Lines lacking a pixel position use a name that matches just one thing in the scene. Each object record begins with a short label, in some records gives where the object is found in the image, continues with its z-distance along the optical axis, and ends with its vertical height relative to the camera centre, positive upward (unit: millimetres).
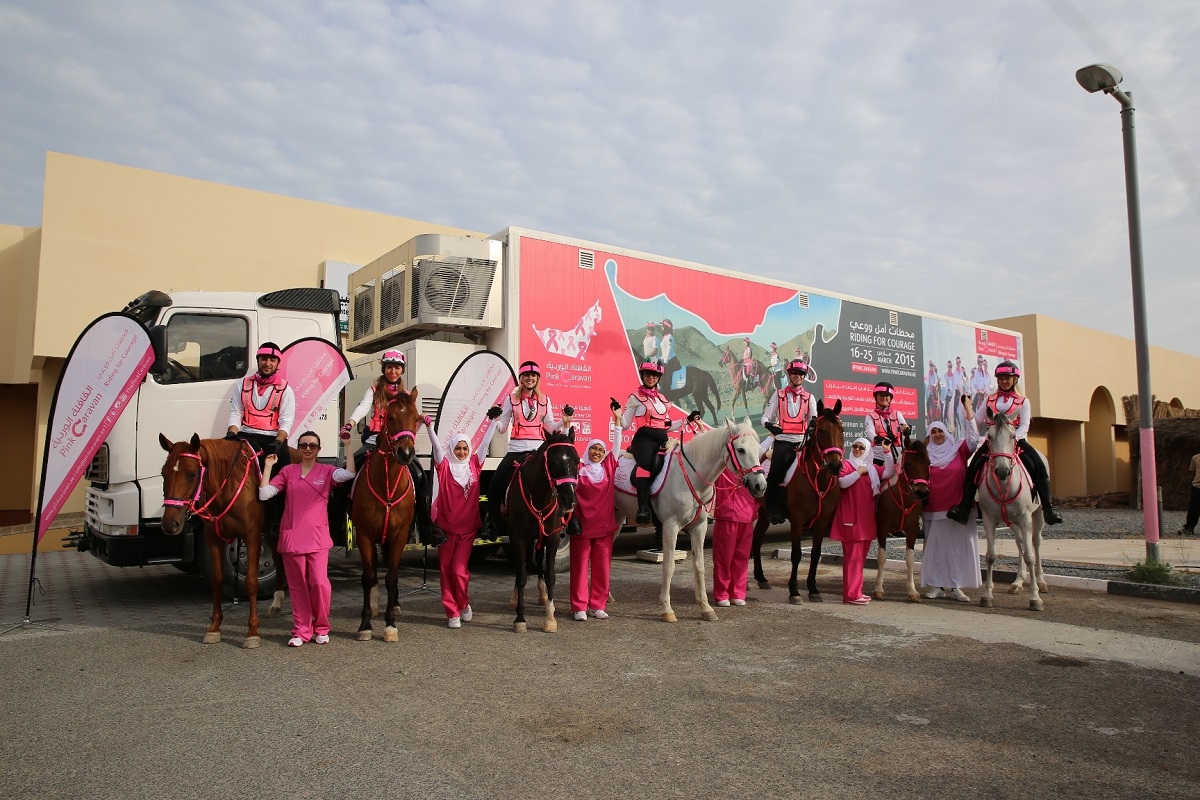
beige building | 14875 +4432
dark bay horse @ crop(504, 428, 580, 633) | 6598 -357
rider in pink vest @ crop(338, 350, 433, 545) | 6880 +391
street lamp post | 9039 +2232
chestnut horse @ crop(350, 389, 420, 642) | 6434 -392
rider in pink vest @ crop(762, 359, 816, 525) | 8688 +486
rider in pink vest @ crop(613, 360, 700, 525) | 7727 +436
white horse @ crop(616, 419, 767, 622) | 7188 -176
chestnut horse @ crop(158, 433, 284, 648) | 6074 -242
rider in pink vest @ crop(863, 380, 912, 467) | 8797 +516
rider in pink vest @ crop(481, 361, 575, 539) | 7496 +416
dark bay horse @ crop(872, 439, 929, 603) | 8219 -442
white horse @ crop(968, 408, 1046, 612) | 7641 -243
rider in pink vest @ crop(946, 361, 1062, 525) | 7973 +233
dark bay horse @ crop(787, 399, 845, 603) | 7871 -214
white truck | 7684 +680
